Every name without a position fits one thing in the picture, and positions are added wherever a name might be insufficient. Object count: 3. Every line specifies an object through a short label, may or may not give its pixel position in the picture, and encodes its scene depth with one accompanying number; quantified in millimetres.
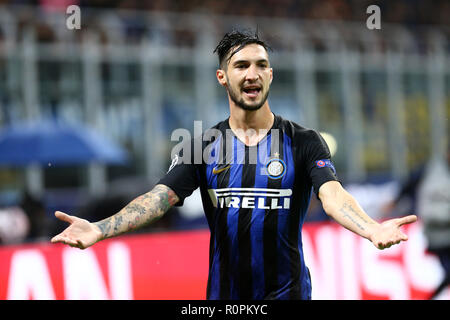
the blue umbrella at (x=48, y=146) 23047
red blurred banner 15445
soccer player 9195
